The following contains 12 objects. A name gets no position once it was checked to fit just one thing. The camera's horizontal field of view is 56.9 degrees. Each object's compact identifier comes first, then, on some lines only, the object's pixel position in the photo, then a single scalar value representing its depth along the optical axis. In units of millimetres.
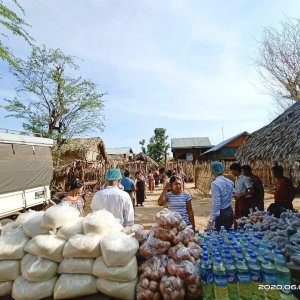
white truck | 6203
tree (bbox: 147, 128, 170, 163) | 44500
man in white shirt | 3896
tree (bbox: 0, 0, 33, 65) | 5363
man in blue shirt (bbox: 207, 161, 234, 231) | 4535
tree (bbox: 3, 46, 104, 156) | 18203
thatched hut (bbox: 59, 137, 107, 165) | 19278
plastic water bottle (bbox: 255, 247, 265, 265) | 2262
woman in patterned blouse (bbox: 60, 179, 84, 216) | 4719
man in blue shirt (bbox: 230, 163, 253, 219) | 5766
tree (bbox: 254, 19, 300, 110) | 17188
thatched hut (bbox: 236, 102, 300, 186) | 4687
